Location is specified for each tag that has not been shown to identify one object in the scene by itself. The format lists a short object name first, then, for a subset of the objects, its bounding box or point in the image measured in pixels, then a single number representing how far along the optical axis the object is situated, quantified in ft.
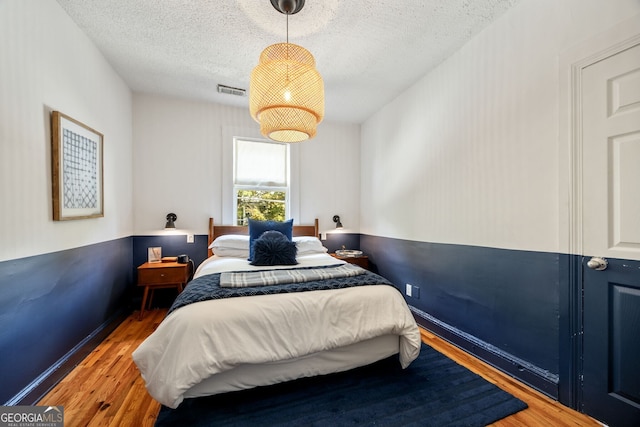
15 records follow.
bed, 4.87
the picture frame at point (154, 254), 10.34
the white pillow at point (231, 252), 10.27
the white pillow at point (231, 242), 10.32
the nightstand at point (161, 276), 9.39
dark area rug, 4.96
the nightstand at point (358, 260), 12.20
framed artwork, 6.02
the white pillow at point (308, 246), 10.83
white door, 4.57
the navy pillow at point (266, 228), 10.36
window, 12.21
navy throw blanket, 5.56
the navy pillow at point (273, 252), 9.00
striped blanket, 6.23
